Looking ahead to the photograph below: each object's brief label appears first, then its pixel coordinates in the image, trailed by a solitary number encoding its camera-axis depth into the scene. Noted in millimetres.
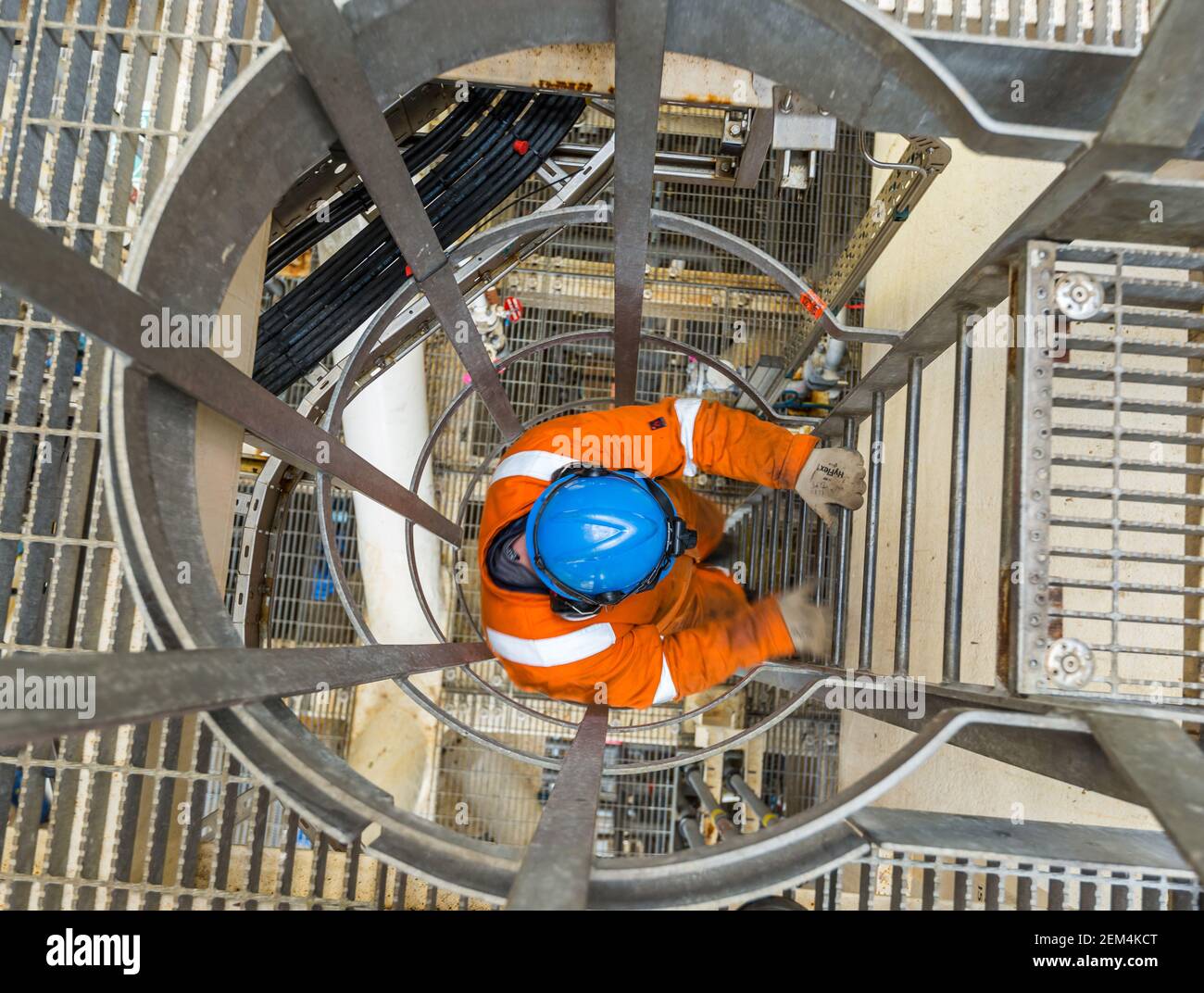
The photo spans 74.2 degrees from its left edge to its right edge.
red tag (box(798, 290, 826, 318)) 3475
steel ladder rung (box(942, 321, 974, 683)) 2379
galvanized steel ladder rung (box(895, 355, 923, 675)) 2660
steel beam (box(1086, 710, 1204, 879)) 1422
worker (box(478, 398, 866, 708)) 2959
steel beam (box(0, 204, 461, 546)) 1427
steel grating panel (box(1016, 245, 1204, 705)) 1919
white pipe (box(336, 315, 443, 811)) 5090
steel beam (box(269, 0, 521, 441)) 1770
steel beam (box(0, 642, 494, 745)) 1198
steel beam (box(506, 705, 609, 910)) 1375
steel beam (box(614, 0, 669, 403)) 1857
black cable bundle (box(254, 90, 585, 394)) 3391
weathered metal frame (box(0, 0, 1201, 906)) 1633
